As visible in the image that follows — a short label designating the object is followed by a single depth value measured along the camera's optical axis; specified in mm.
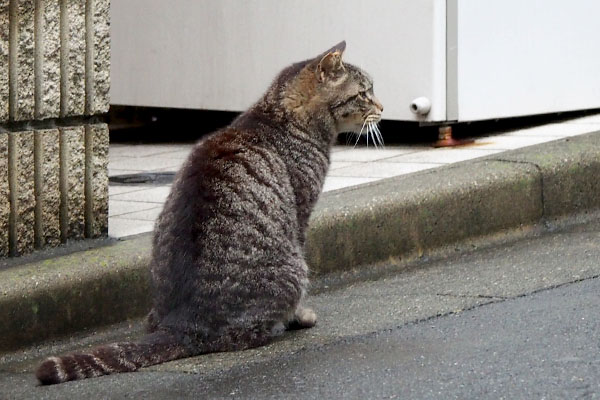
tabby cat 7614
